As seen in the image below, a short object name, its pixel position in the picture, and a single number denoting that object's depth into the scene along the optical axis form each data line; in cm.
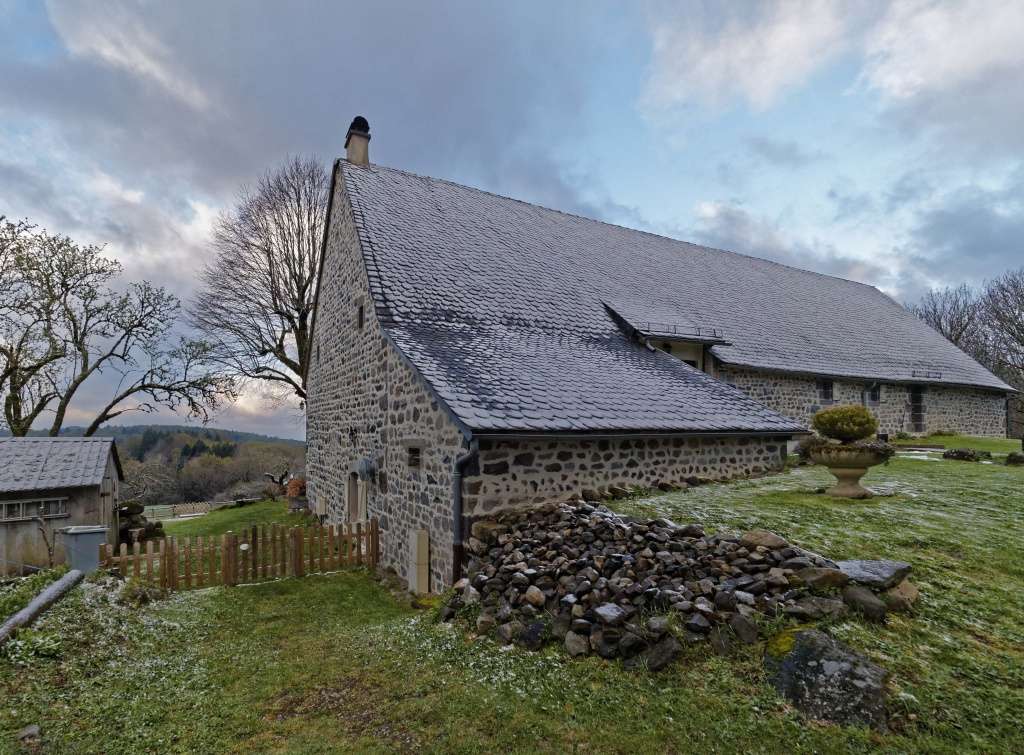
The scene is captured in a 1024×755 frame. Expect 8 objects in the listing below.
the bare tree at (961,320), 3199
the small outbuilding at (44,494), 995
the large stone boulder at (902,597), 424
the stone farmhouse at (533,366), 754
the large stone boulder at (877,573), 443
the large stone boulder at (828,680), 337
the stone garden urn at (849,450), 768
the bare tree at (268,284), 2062
